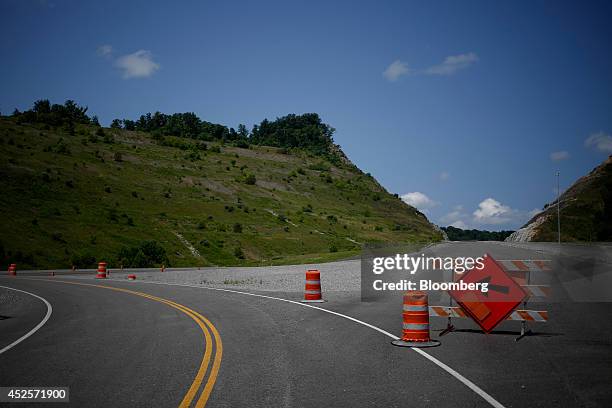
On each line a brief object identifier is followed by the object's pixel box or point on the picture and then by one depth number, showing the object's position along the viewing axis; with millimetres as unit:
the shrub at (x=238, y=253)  71256
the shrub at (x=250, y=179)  118850
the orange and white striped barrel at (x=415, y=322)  12172
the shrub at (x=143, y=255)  59750
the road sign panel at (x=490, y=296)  13219
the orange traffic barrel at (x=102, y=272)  40469
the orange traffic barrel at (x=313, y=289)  21875
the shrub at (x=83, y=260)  57297
